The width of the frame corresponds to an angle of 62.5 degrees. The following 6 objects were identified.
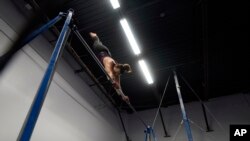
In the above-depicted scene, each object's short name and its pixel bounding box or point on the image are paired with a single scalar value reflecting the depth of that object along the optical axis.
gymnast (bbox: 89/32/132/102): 5.15
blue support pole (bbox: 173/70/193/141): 4.46
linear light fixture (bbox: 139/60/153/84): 6.18
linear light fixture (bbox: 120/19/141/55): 5.20
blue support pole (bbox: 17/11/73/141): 1.66
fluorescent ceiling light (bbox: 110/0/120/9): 4.76
